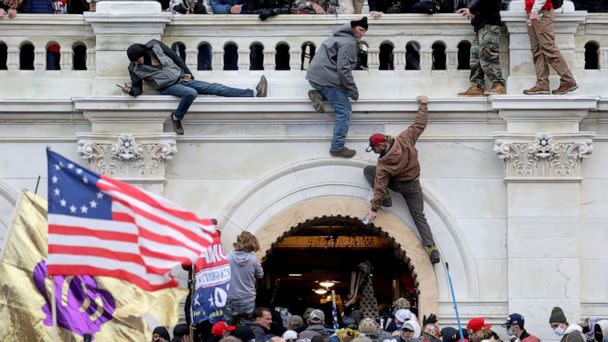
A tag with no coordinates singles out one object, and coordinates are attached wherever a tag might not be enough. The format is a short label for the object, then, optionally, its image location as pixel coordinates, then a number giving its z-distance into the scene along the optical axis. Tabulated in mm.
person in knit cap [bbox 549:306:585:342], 31100
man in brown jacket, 32594
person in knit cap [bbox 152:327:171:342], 31281
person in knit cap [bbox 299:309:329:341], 31016
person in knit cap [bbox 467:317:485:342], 31688
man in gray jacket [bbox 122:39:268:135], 32844
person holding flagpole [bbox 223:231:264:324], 32375
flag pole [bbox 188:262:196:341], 31762
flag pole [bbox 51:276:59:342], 25938
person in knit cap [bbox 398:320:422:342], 30938
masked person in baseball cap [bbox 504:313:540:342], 31594
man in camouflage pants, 32938
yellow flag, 27156
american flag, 25594
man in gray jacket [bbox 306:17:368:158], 32594
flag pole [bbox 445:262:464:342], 31766
